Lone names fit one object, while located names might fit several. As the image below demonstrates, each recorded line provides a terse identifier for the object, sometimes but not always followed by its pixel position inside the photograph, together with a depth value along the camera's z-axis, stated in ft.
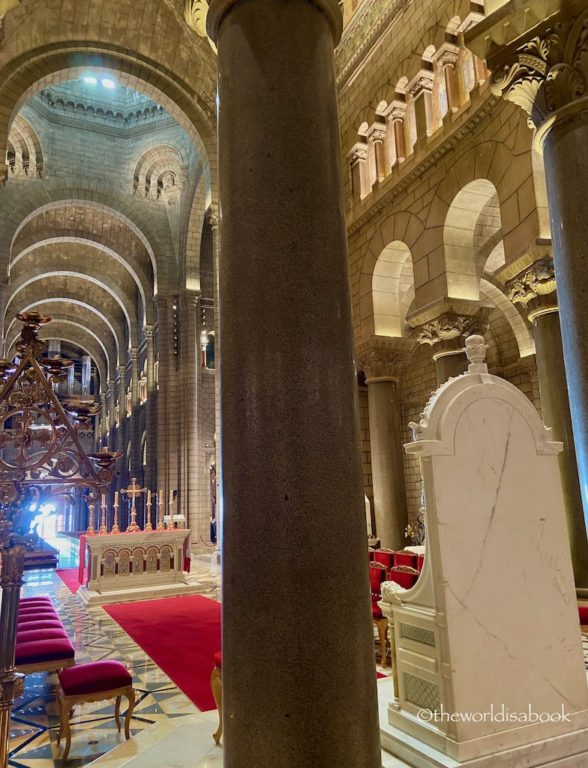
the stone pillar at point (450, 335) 25.39
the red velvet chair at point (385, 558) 19.40
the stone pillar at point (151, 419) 58.34
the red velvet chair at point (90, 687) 10.89
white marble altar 30.42
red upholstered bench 12.76
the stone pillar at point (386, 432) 29.99
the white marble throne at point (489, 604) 7.79
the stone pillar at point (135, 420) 69.82
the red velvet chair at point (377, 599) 14.85
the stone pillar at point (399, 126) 29.73
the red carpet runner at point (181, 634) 15.55
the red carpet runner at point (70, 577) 34.87
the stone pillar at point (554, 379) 19.34
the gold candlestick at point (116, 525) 31.81
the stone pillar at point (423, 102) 27.48
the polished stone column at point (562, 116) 11.28
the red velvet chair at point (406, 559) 17.25
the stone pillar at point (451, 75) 25.58
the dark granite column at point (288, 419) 4.97
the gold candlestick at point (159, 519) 33.44
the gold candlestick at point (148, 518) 30.99
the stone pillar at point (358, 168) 33.06
